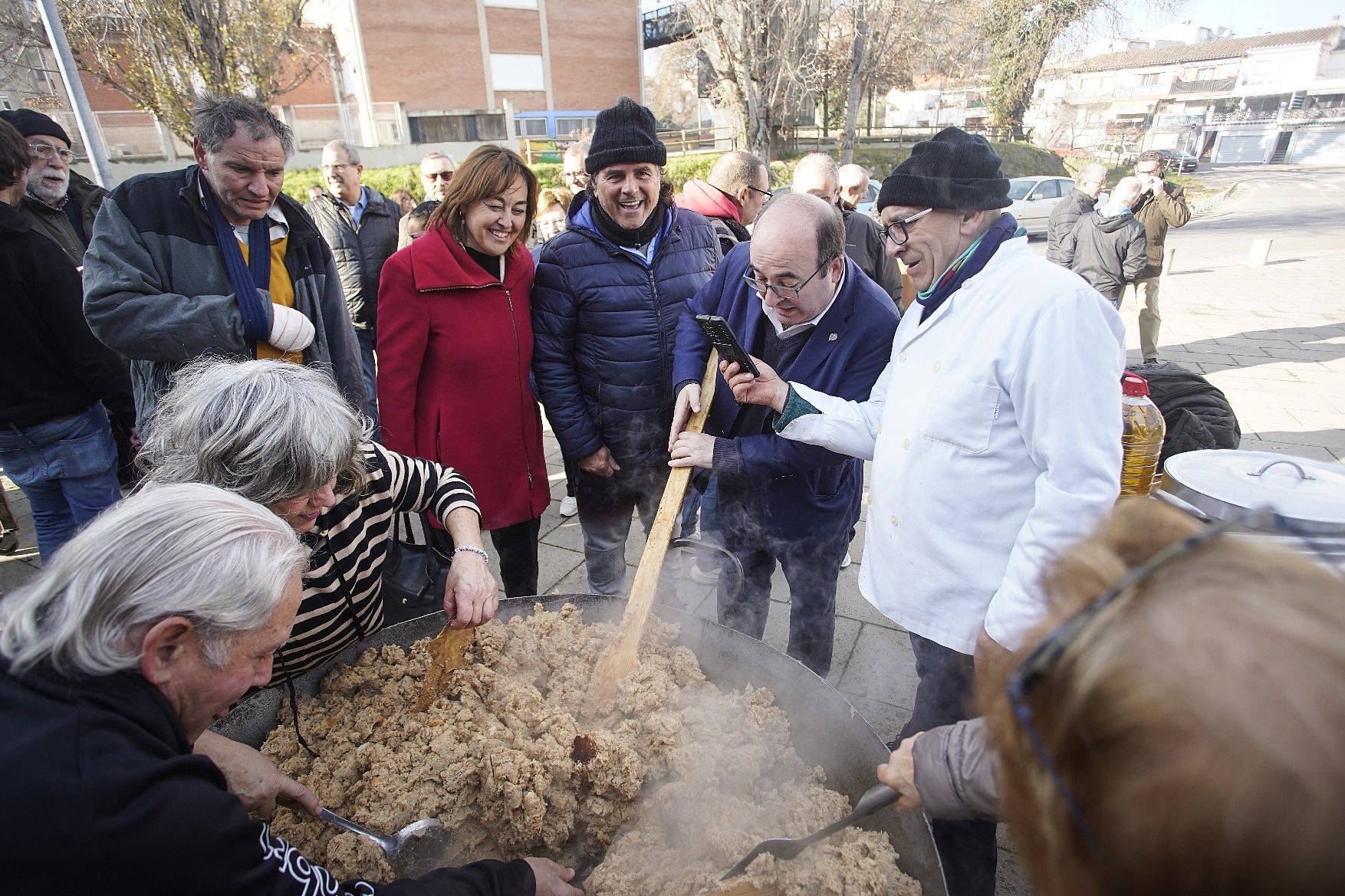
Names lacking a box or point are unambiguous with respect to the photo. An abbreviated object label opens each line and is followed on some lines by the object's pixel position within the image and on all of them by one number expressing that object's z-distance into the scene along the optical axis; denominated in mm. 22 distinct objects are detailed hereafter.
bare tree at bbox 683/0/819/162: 16969
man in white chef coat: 1435
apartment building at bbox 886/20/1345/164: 39812
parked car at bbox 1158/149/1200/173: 29672
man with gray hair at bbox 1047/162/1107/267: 6977
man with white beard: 3709
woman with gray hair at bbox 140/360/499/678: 1527
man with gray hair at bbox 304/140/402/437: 5062
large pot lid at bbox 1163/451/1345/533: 2062
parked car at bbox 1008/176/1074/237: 15703
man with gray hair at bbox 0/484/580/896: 880
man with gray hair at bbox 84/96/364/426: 2330
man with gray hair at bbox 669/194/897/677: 2189
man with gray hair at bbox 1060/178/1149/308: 6520
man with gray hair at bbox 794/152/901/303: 4457
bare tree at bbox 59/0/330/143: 13859
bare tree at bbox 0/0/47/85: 15453
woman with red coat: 2693
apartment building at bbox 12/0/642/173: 27844
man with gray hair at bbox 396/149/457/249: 5188
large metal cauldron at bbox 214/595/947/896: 1376
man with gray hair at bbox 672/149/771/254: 4039
